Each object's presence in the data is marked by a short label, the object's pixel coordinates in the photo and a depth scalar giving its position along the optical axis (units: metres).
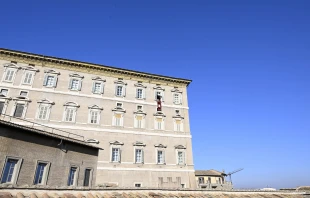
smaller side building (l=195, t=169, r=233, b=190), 47.59
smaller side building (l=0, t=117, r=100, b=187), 12.77
